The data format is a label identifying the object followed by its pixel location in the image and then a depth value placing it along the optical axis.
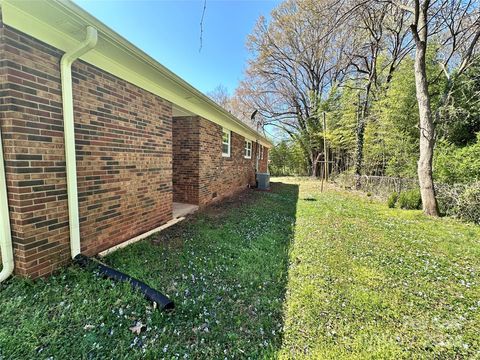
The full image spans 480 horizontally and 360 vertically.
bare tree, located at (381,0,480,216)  6.05
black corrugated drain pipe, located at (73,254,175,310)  2.05
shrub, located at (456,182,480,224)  5.27
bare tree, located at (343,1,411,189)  10.01
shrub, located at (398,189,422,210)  6.80
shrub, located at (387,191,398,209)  7.26
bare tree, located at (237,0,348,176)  15.38
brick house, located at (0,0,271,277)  2.03
